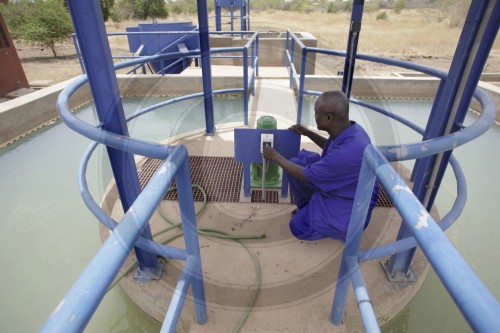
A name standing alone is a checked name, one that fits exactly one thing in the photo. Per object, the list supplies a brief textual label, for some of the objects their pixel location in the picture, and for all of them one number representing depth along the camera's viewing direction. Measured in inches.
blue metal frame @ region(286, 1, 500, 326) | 46.0
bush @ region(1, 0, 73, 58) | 551.2
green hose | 71.6
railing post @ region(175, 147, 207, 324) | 47.8
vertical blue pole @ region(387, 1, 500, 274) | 52.4
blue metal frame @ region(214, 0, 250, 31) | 426.9
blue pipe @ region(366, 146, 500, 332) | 23.3
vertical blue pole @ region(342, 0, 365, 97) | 105.6
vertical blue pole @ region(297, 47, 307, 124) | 145.6
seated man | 73.7
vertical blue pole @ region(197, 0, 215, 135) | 129.0
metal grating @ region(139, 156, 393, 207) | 112.7
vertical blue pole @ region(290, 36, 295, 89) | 227.2
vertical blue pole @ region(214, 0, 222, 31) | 420.8
